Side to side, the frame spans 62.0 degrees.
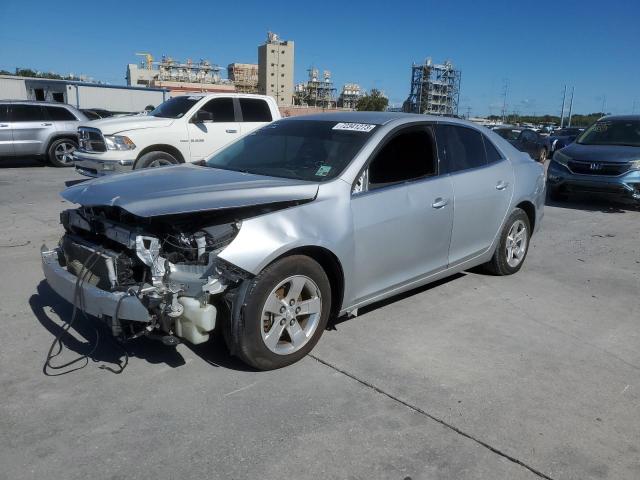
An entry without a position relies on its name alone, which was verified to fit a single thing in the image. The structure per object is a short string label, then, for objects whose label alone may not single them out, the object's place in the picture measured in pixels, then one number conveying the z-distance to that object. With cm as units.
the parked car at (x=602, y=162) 917
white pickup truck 935
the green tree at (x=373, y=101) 10930
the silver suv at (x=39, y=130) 1349
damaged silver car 312
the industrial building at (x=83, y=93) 3378
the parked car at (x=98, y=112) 2100
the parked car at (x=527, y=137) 1137
